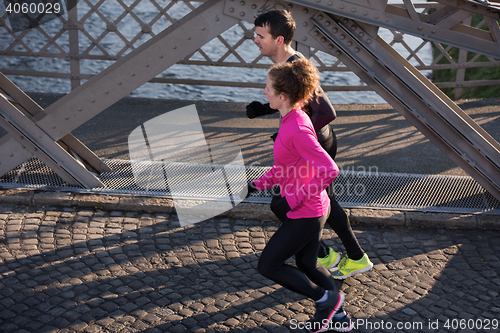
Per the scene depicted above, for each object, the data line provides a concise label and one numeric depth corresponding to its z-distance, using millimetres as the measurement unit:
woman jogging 6570
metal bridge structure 9398
